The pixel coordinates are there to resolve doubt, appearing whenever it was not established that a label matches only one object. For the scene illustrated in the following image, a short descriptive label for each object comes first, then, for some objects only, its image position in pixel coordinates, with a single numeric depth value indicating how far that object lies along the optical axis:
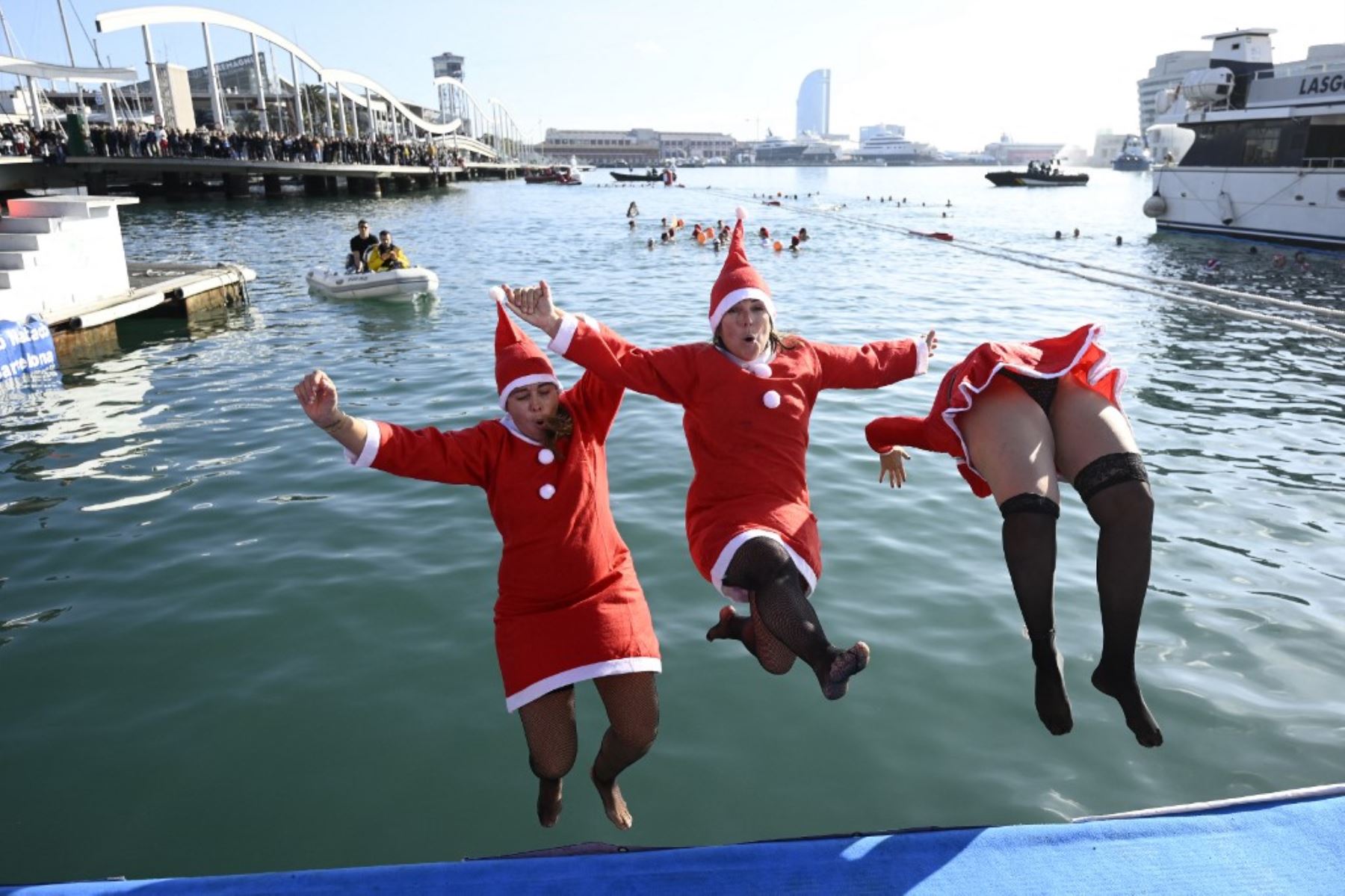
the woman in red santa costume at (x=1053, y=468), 3.31
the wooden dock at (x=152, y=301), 14.83
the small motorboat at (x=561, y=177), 95.06
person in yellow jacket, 19.89
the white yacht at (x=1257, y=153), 30.16
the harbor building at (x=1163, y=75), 127.94
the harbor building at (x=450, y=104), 148.12
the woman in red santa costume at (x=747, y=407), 3.94
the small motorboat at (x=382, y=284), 19.52
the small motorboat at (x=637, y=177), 96.44
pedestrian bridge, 58.31
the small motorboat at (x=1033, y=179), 88.19
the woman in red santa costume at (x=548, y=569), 3.83
